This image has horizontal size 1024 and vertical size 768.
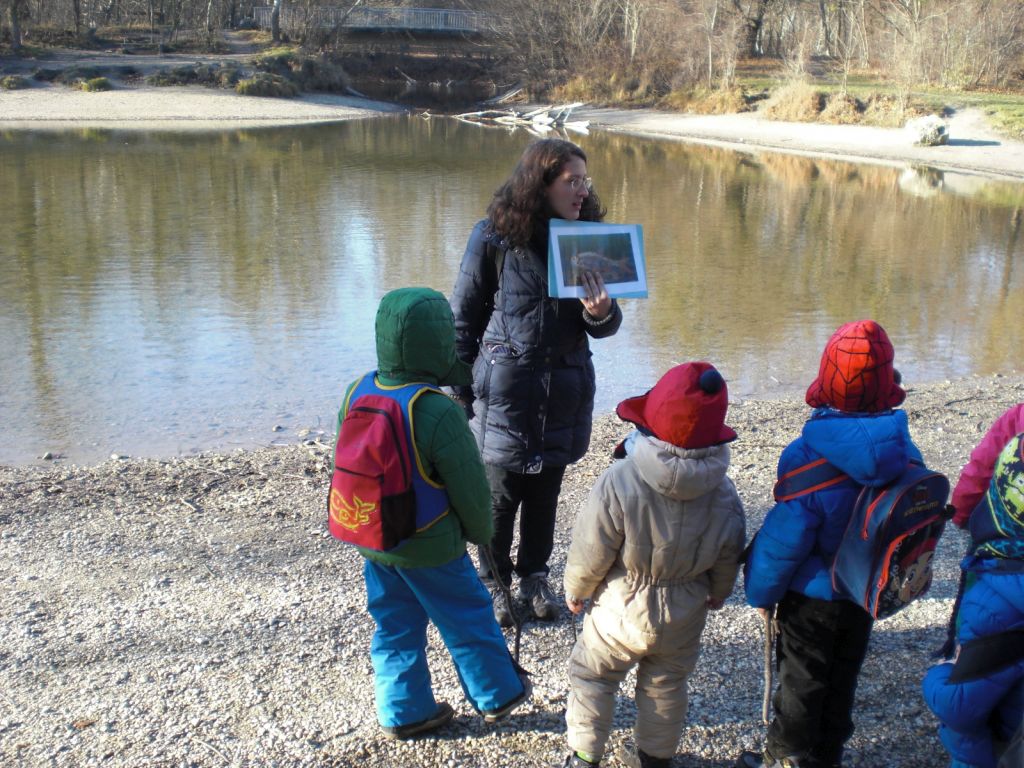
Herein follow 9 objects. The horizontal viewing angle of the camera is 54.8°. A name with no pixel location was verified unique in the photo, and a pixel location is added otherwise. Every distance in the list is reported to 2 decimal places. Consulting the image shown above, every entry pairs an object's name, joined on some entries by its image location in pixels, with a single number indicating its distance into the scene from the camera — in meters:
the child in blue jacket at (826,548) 2.48
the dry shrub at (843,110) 33.00
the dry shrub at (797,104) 34.44
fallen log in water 38.22
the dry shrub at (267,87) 41.31
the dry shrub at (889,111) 31.69
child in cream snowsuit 2.50
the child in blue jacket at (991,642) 2.47
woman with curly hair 3.43
